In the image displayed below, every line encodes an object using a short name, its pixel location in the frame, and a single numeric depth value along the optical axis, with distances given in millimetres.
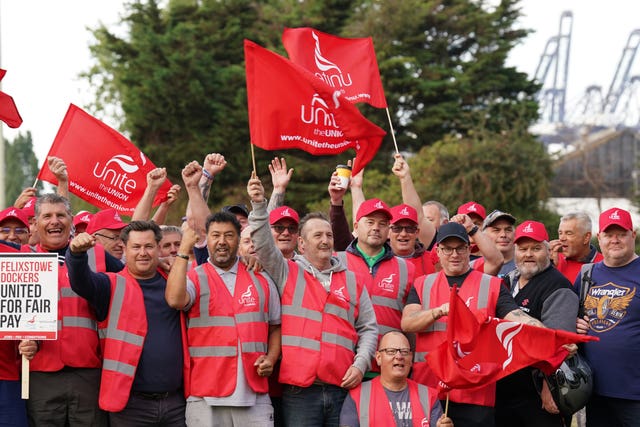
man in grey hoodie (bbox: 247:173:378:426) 8102
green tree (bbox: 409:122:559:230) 31141
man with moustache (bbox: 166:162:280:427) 7914
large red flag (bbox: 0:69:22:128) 9641
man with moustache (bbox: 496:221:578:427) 8438
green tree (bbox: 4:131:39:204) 70500
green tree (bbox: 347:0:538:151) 37781
